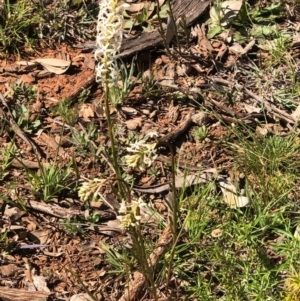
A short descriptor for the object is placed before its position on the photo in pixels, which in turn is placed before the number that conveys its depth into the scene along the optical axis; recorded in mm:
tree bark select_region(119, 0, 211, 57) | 3898
